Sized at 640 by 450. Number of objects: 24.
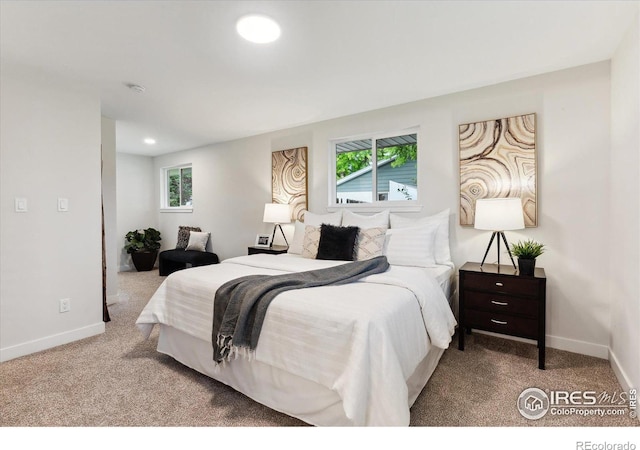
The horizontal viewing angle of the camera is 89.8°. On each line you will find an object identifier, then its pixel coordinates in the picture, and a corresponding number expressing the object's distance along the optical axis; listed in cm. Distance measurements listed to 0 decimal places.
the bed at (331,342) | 145
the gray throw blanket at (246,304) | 181
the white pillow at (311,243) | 329
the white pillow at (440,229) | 300
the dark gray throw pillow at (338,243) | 302
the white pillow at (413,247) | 286
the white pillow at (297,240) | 361
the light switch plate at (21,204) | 258
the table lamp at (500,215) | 253
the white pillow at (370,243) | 296
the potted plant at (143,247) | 604
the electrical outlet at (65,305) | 284
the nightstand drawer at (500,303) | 237
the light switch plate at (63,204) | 283
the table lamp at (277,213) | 421
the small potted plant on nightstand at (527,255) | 244
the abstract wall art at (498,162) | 274
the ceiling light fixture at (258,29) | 196
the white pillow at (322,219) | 354
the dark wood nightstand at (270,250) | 406
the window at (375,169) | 354
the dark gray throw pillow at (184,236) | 566
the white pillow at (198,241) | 538
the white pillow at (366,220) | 328
